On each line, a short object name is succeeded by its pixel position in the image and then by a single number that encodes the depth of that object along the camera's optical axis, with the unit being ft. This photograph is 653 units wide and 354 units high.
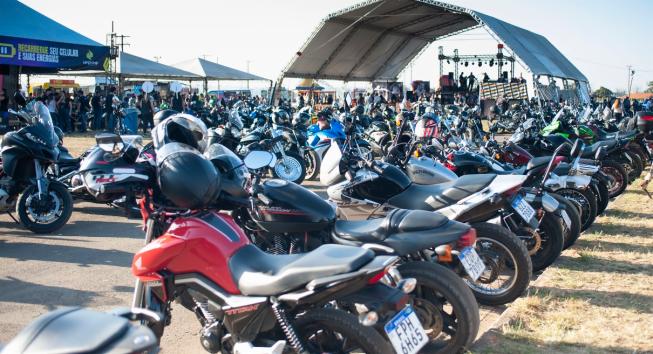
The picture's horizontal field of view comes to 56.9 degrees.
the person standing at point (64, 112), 66.95
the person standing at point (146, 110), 72.28
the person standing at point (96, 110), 72.69
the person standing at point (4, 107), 59.72
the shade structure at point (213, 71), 105.09
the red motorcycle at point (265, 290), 8.30
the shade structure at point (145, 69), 91.15
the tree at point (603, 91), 197.06
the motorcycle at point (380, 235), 10.63
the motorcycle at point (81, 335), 5.49
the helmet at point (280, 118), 39.45
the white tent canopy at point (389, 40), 82.69
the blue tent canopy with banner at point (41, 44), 50.55
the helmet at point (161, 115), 16.29
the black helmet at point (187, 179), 9.50
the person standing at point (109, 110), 70.45
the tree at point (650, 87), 237.92
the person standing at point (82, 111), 70.79
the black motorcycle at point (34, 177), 21.81
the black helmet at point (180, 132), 10.75
